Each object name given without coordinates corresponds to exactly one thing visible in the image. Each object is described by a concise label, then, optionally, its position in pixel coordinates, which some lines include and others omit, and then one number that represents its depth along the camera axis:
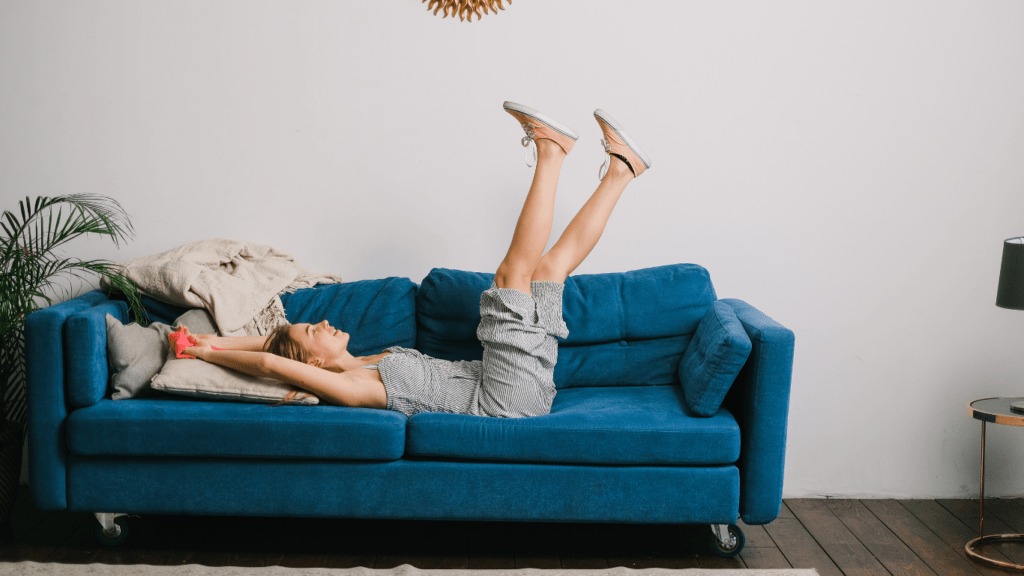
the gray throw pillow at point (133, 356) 2.06
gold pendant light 2.69
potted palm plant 2.21
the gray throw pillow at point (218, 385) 2.03
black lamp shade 2.14
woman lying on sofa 2.10
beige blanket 2.33
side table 2.11
